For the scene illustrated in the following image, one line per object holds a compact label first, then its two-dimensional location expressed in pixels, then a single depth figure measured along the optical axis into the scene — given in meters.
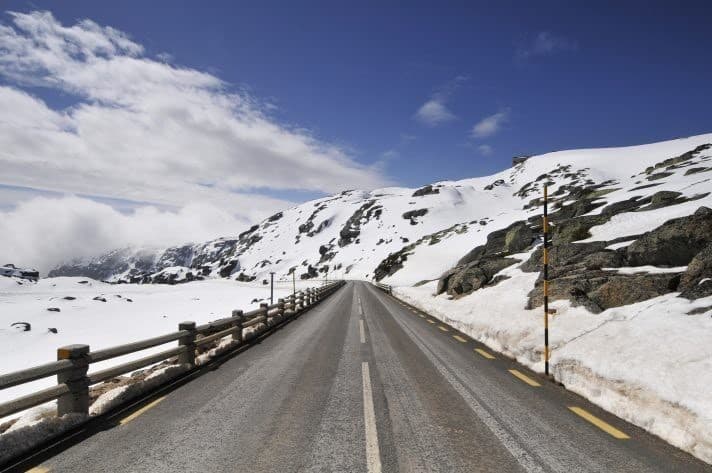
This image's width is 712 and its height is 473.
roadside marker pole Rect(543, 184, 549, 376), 7.93
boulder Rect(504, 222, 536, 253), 31.81
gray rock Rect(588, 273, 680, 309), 9.95
